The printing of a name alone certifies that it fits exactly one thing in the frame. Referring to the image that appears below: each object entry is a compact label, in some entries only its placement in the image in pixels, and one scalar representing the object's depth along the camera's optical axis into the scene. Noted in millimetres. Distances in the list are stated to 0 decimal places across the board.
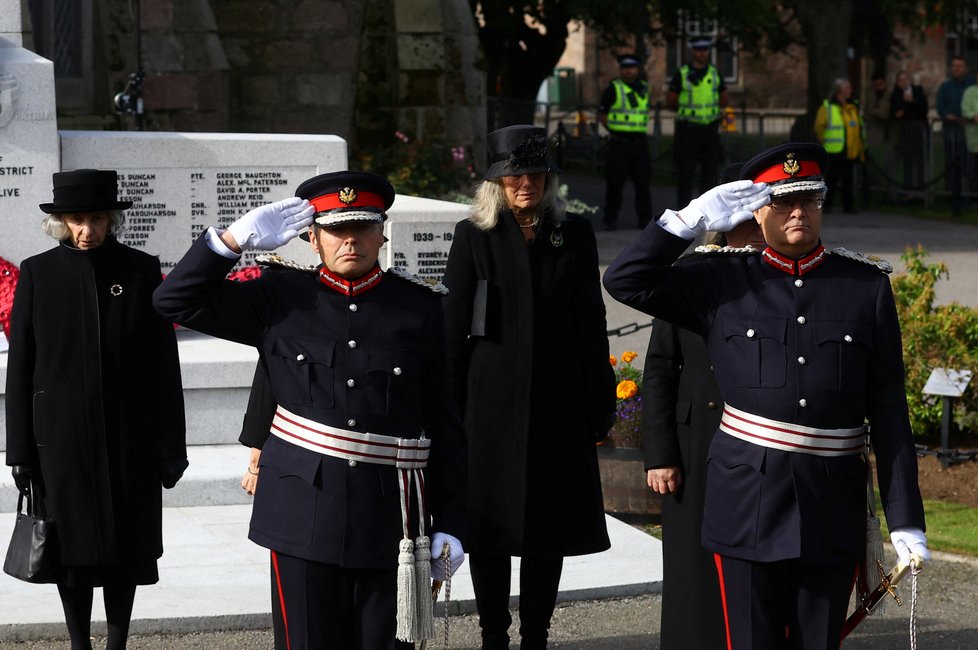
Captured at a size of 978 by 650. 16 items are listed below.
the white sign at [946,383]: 18007
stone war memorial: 17126
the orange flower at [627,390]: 16507
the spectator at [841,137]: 42999
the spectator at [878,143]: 46956
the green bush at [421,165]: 31871
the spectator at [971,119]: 43309
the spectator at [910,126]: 45596
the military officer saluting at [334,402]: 8798
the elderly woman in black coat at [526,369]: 11615
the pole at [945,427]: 18099
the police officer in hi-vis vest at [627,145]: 37961
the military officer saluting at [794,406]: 9189
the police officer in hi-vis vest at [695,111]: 39321
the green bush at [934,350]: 18718
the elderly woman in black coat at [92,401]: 11384
